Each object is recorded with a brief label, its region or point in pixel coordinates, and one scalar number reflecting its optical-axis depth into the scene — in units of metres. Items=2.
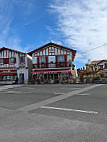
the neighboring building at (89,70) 22.19
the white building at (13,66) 26.73
